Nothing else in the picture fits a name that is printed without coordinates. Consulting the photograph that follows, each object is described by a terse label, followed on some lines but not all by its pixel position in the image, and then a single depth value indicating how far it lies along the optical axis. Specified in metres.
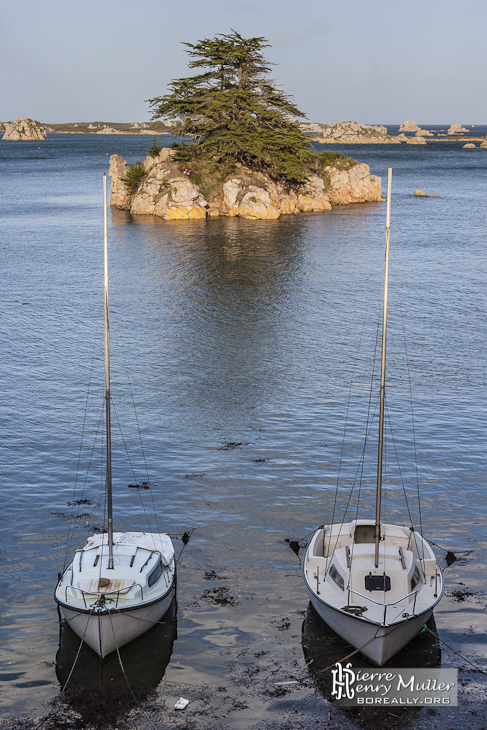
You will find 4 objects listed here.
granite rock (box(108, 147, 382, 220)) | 101.88
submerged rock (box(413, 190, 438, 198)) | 132.25
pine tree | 102.00
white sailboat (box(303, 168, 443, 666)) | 19.11
